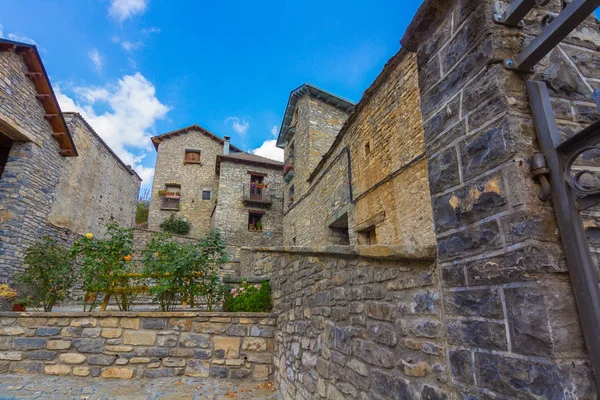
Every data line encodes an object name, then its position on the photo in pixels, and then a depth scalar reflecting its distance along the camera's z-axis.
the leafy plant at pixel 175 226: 18.95
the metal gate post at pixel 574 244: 0.95
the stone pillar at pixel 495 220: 1.00
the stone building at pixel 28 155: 7.43
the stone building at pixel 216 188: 18.34
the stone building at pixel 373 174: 5.69
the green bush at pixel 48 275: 5.07
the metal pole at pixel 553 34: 1.03
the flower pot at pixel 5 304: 5.59
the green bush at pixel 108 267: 4.88
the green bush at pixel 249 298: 4.80
